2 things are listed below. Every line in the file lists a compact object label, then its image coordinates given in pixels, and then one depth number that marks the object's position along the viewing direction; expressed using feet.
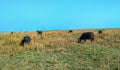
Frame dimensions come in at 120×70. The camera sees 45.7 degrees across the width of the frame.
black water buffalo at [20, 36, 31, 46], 41.74
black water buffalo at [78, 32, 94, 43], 46.68
